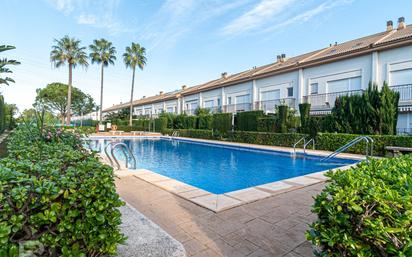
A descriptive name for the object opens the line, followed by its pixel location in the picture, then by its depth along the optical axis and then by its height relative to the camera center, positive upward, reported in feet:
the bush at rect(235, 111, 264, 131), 62.64 +1.73
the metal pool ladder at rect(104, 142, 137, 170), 24.31 -2.25
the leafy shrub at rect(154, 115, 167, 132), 99.71 +0.69
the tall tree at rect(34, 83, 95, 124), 168.14 +20.56
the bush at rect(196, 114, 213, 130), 79.59 +1.54
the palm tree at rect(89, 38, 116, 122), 112.47 +35.50
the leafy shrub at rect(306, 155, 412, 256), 4.93 -2.11
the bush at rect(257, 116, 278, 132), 57.77 +0.62
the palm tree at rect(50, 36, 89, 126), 96.89 +30.23
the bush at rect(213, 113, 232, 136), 70.13 +0.82
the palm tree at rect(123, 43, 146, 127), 113.60 +34.54
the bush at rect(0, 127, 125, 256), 5.13 -2.10
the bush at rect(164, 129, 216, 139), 75.36 -2.89
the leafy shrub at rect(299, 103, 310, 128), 51.29 +3.21
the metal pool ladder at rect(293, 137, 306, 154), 47.71 -3.20
